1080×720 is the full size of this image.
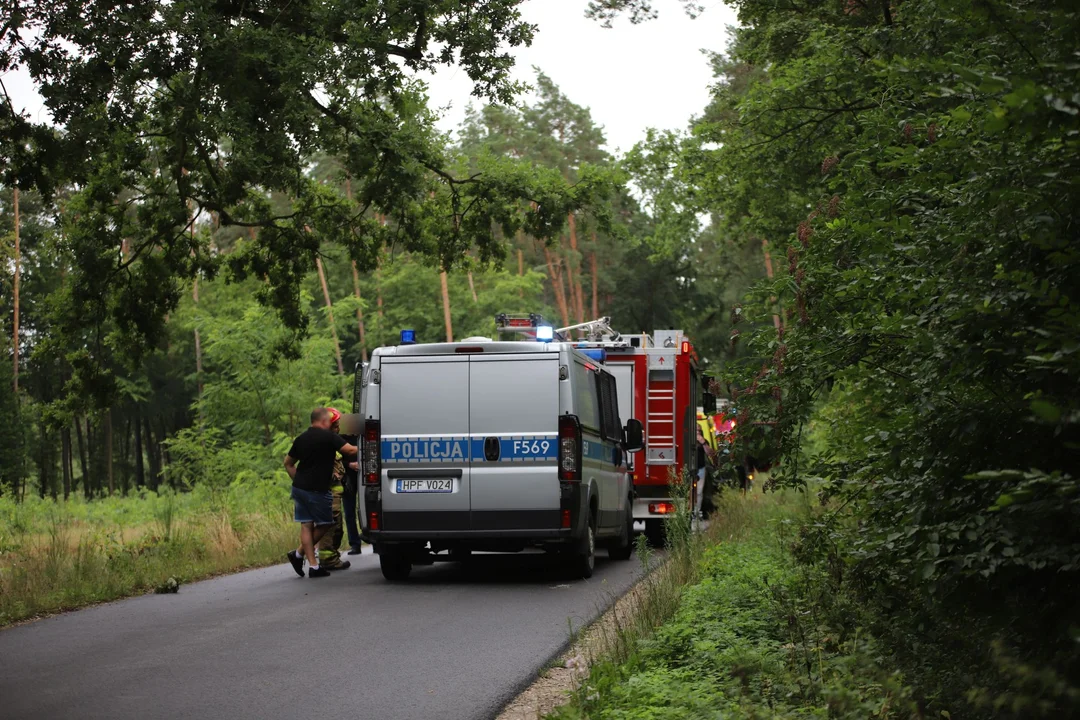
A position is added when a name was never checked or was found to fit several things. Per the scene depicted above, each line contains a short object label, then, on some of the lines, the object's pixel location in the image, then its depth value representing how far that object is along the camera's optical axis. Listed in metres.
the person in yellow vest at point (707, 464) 23.39
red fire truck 18.62
